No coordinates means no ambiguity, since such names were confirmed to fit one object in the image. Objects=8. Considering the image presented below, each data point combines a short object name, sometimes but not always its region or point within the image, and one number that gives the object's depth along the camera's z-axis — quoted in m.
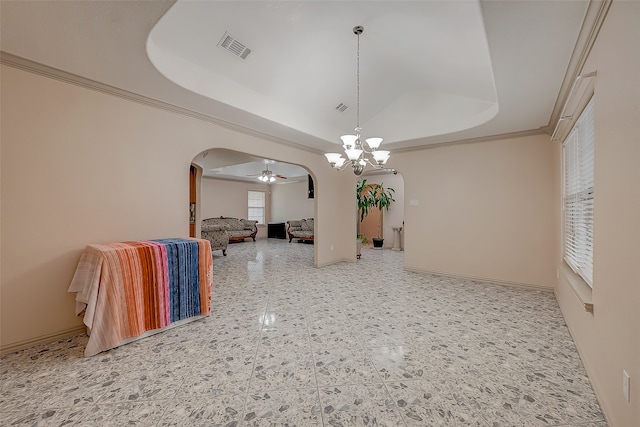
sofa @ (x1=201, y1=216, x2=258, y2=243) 9.39
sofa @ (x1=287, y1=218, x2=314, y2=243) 9.76
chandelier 3.04
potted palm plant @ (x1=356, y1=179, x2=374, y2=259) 7.46
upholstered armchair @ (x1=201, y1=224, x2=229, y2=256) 6.77
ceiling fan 8.94
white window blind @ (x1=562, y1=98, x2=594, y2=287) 2.20
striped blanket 2.24
